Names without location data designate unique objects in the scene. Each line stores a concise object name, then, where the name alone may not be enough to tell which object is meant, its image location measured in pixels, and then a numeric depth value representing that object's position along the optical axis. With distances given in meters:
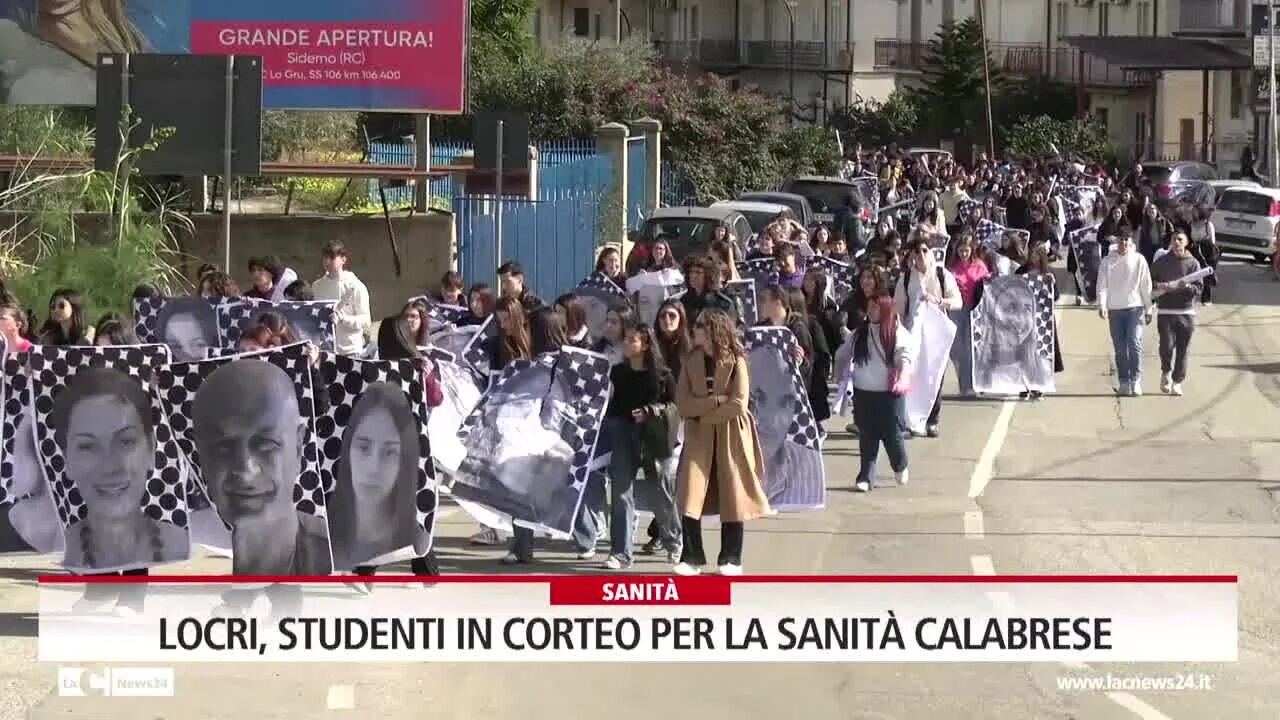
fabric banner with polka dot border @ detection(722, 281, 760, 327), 16.98
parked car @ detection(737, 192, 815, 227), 33.56
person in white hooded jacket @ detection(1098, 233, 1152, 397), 20.62
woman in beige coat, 11.75
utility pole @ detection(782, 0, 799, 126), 72.56
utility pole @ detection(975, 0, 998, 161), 67.94
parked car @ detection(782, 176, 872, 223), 37.00
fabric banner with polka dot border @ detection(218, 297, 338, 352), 15.05
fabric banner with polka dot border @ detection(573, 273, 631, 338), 16.81
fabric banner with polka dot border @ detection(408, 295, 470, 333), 14.96
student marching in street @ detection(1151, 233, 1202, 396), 20.94
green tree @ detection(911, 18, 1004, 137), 75.75
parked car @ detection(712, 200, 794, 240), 30.67
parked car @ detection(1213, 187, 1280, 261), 40.62
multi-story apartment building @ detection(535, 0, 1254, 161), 70.25
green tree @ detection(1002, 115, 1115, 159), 65.94
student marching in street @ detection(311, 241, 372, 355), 16.06
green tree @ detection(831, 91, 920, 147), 73.62
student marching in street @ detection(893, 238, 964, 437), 17.58
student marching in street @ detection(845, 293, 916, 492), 15.08
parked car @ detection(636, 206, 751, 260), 28.42
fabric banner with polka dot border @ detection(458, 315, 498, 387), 13.51
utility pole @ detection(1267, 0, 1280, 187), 53.84
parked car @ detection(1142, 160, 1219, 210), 42.75
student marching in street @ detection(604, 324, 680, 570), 12.23
